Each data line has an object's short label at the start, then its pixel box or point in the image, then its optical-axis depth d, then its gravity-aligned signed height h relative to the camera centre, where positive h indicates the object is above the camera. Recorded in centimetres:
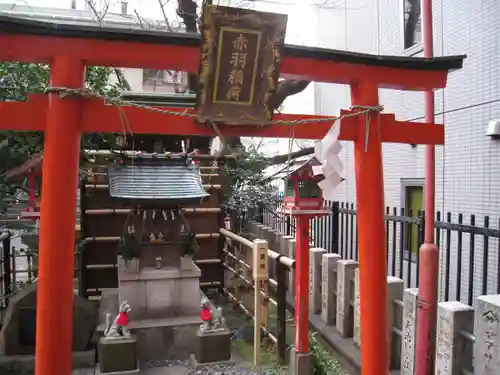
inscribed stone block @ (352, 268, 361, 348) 574 -159
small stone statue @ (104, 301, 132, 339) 611 -191
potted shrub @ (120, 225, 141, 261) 705 -89
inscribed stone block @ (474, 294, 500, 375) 351 -114
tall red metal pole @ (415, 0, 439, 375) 425 -76
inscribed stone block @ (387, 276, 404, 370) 505 -140
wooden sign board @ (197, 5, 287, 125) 296 +92
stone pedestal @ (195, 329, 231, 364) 632 -226
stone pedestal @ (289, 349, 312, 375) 540 -211
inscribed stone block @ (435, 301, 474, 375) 393 -127
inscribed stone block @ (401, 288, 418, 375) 455 -144
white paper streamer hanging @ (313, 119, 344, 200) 314 +27
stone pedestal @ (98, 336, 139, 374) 595 -226
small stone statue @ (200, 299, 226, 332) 646 -192
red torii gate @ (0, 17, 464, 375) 296 +49
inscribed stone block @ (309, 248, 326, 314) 712 -141
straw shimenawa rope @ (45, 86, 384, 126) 294 +59
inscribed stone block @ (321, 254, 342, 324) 661 -141
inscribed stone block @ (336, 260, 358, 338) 608 -144
